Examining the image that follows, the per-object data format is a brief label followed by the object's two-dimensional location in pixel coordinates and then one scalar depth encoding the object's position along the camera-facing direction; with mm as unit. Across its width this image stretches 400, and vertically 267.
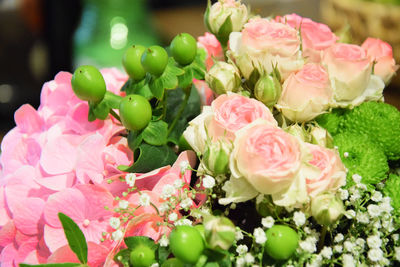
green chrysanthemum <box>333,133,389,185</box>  490
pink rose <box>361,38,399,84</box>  540
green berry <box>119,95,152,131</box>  474
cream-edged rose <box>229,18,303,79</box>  497
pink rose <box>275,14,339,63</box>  528
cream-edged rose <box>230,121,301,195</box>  443
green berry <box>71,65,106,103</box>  485
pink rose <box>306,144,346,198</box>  450
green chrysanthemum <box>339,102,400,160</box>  508
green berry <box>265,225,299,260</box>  441
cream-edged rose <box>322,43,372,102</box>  508
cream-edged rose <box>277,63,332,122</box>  491
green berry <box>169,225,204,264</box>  432
